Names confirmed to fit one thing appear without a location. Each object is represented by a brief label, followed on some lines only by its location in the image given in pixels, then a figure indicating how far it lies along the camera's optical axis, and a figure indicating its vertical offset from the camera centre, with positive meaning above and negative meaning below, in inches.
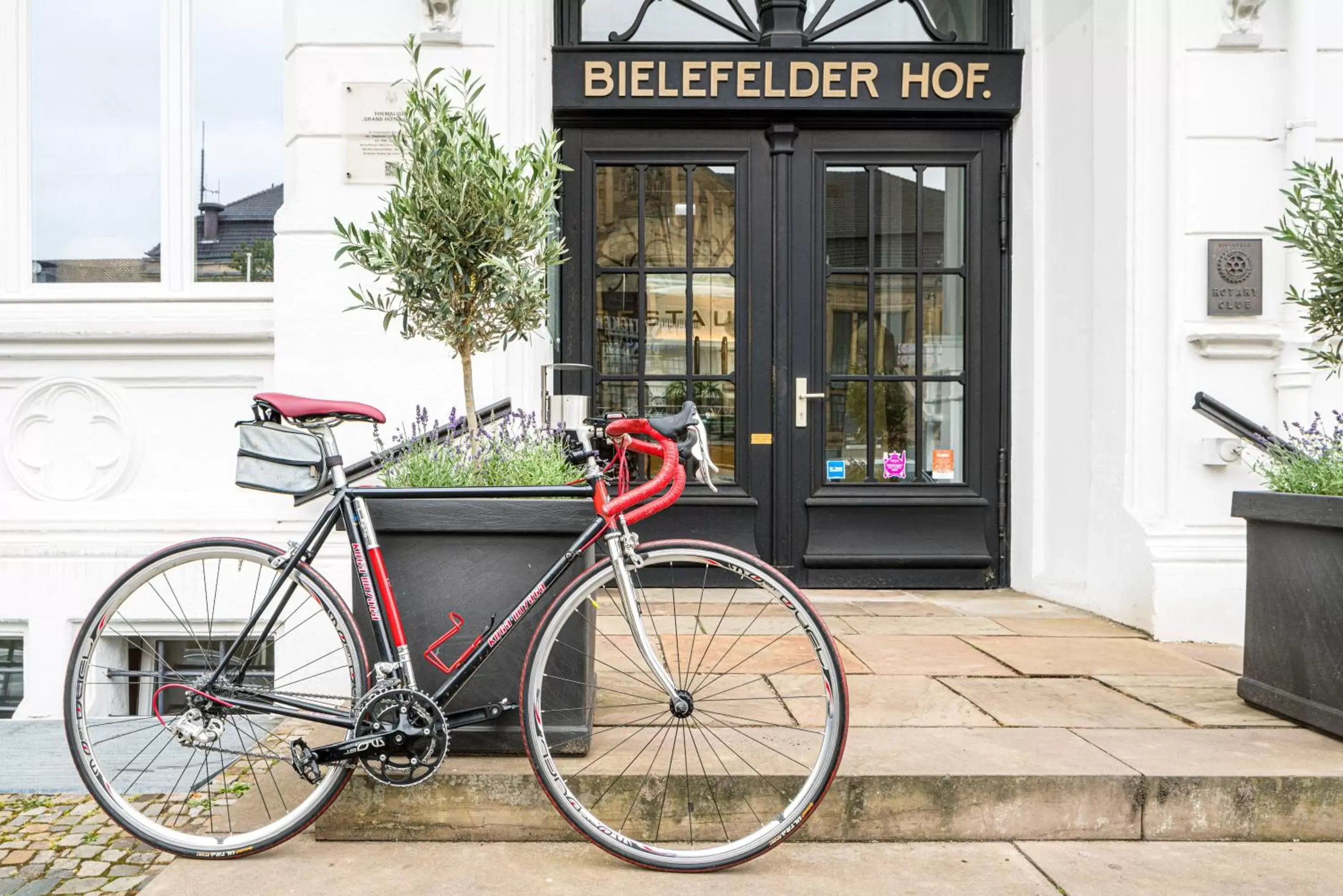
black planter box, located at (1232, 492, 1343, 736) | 131.6 -24.0
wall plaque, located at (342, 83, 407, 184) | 190.2 +52.4
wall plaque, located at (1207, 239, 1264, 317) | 193.0 +26.1
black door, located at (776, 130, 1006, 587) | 233.6 +13.9
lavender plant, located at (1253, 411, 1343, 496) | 139.8 -6.0
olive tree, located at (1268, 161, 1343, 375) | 146.5 +24.7
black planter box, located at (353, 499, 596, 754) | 118.6 -17.6
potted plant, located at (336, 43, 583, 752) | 119.0 +11.6
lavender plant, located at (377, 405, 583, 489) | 125.9 -5.1
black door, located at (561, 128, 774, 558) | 231.9 +27.4
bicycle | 105.2 -29.8
